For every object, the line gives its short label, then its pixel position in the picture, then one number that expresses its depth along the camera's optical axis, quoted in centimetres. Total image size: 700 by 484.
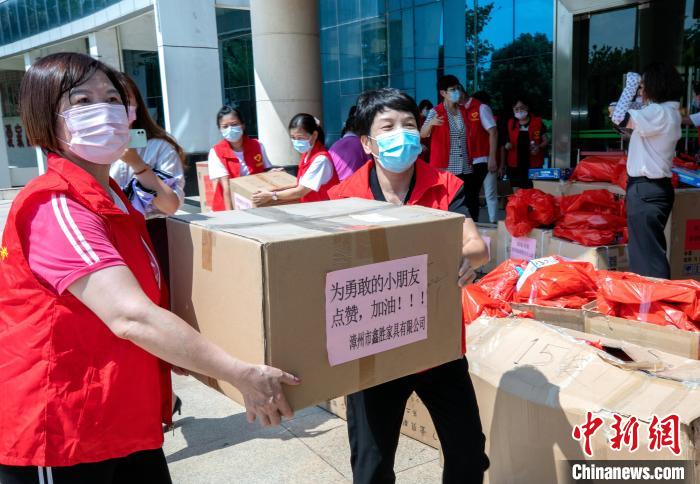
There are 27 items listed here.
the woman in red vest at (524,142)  905
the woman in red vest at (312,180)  448
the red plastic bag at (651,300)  301
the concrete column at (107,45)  1552
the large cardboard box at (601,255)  446
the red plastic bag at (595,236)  453
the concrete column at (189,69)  1088
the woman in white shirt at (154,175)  188
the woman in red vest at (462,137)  664
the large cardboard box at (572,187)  511
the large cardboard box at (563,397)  199
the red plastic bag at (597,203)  480
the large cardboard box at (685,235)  455
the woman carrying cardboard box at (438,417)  202
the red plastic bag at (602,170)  516
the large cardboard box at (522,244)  489
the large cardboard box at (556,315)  311
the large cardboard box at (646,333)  270
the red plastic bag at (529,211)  495
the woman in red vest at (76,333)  136
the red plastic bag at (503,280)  371
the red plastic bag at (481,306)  317
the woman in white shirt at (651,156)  401
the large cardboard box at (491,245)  548
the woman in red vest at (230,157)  509
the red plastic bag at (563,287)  338
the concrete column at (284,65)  900
